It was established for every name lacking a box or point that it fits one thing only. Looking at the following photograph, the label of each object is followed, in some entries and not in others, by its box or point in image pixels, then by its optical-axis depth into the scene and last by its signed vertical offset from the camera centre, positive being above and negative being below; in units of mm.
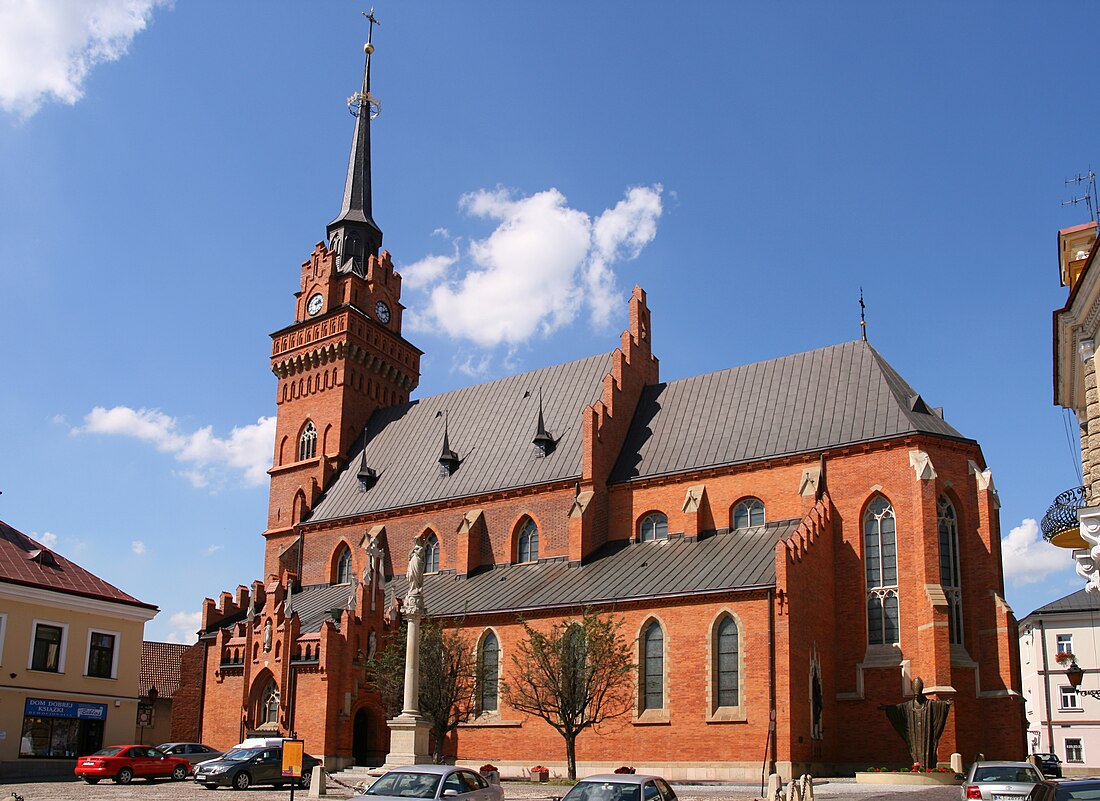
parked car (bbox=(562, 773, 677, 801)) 15258 -2000
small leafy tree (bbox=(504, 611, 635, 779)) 32719 -869
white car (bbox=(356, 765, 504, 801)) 16156 -2113
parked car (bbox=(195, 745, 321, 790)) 27984 -3354
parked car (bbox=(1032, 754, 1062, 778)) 43750 -4608
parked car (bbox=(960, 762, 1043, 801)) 17984 -2148
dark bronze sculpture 29797 -1929
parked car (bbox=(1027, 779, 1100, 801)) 11055 -1396
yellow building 34219 -643
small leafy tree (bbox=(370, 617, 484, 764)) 35344 -1040
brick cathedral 32531 +3036
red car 31375 -3710
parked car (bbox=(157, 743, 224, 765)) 35250 -3655
